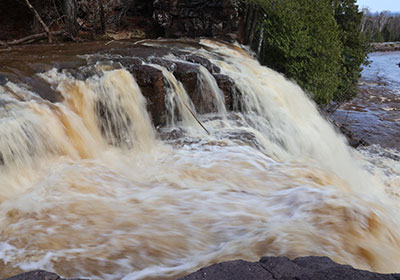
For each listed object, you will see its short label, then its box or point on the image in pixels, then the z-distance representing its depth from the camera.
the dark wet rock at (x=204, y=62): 7.46
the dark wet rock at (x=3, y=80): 5.32
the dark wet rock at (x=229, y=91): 7.27
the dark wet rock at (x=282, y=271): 1.99
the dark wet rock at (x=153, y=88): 6.32
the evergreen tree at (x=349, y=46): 13.46
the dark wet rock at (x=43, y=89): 5.48
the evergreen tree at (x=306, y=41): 11.40
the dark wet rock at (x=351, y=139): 9.95
